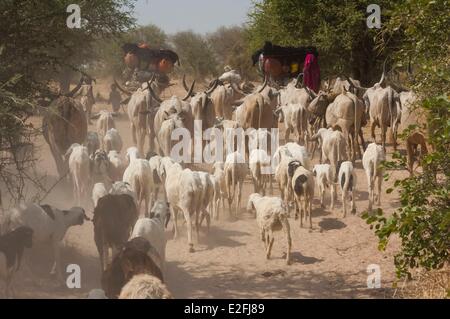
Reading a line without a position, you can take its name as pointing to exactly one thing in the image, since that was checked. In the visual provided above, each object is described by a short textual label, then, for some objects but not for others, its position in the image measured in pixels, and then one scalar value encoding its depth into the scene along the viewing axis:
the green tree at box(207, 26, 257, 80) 38.91
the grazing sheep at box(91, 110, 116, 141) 17.48
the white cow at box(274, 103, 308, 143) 16.28
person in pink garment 21.48
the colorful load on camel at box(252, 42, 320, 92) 24.75
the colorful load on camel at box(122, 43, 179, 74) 30.98
